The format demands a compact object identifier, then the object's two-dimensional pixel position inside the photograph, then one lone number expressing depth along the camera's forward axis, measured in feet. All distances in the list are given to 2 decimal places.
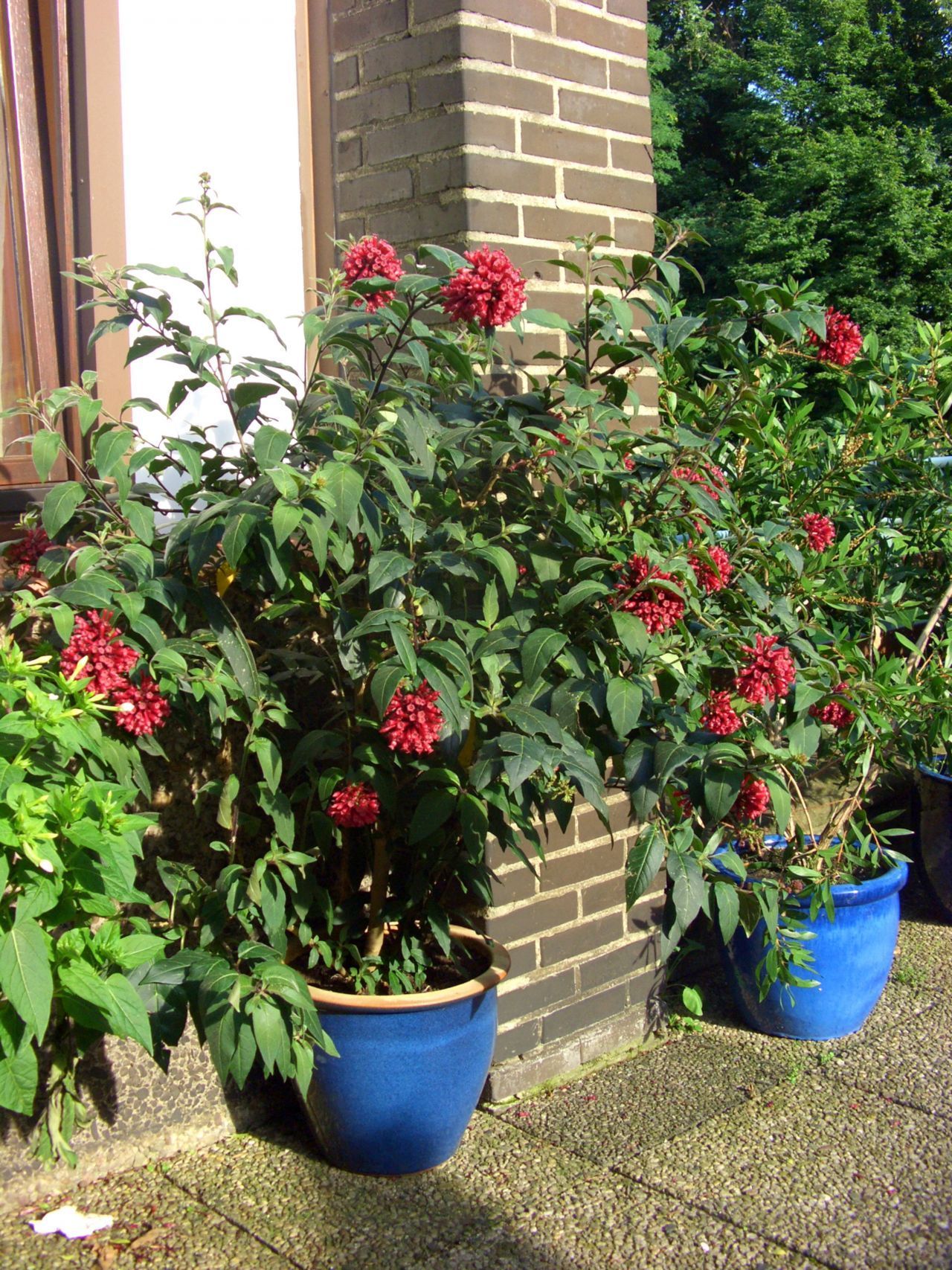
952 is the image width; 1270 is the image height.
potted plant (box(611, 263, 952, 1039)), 7.48
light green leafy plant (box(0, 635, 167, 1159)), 5.75
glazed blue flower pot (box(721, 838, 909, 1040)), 10.87
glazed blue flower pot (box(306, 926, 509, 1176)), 8.14
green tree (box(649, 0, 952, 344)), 50.39
